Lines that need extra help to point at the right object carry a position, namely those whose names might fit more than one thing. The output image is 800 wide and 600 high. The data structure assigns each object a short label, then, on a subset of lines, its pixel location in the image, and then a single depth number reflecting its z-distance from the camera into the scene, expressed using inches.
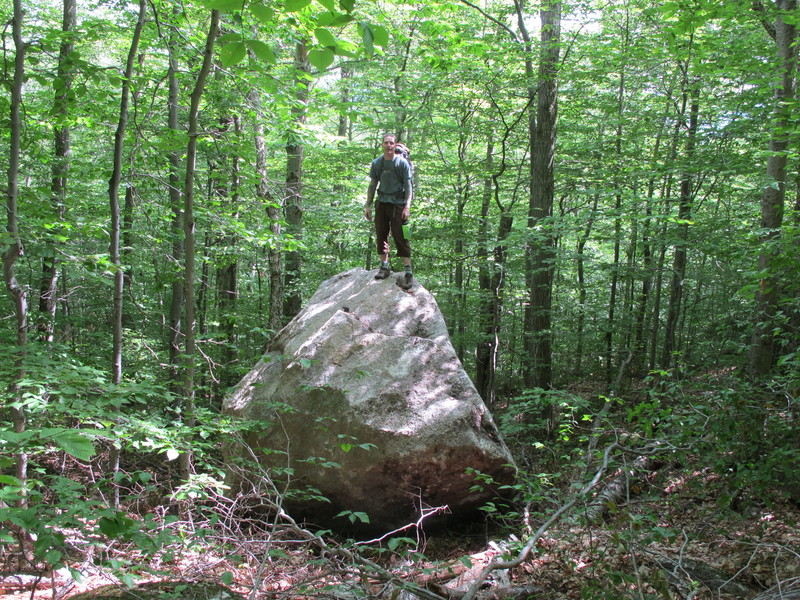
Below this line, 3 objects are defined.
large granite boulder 213.5
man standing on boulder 271.7
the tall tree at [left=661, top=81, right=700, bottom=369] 328.8
